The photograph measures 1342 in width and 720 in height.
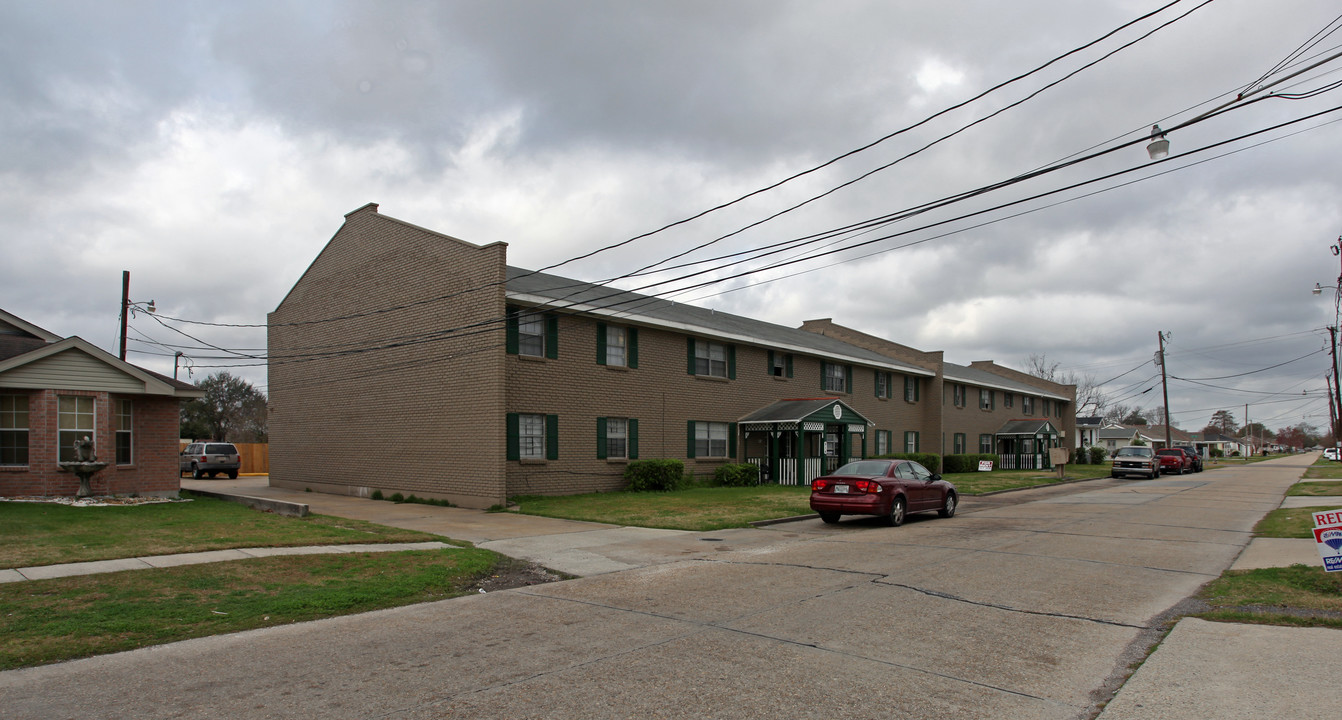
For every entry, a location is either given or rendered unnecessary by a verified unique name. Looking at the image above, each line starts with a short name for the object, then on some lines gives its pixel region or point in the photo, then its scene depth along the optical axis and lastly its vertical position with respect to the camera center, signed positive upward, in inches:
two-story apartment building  842.8 +35.8
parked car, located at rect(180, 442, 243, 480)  1454.2 -82.3
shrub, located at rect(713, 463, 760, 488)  1072.2 -93.7
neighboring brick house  716.7 +2.3
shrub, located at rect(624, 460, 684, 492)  954.8 -81.7
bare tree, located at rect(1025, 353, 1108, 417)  4101.9 -7.6
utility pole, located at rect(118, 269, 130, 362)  1106.5 +174.6
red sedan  634.2 -71.1
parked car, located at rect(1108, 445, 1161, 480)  1558.8 -121.9
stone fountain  713.0 -42.7
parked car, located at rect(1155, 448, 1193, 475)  1720.0 -130.2
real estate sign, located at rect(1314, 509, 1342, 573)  335.3 -59.2
